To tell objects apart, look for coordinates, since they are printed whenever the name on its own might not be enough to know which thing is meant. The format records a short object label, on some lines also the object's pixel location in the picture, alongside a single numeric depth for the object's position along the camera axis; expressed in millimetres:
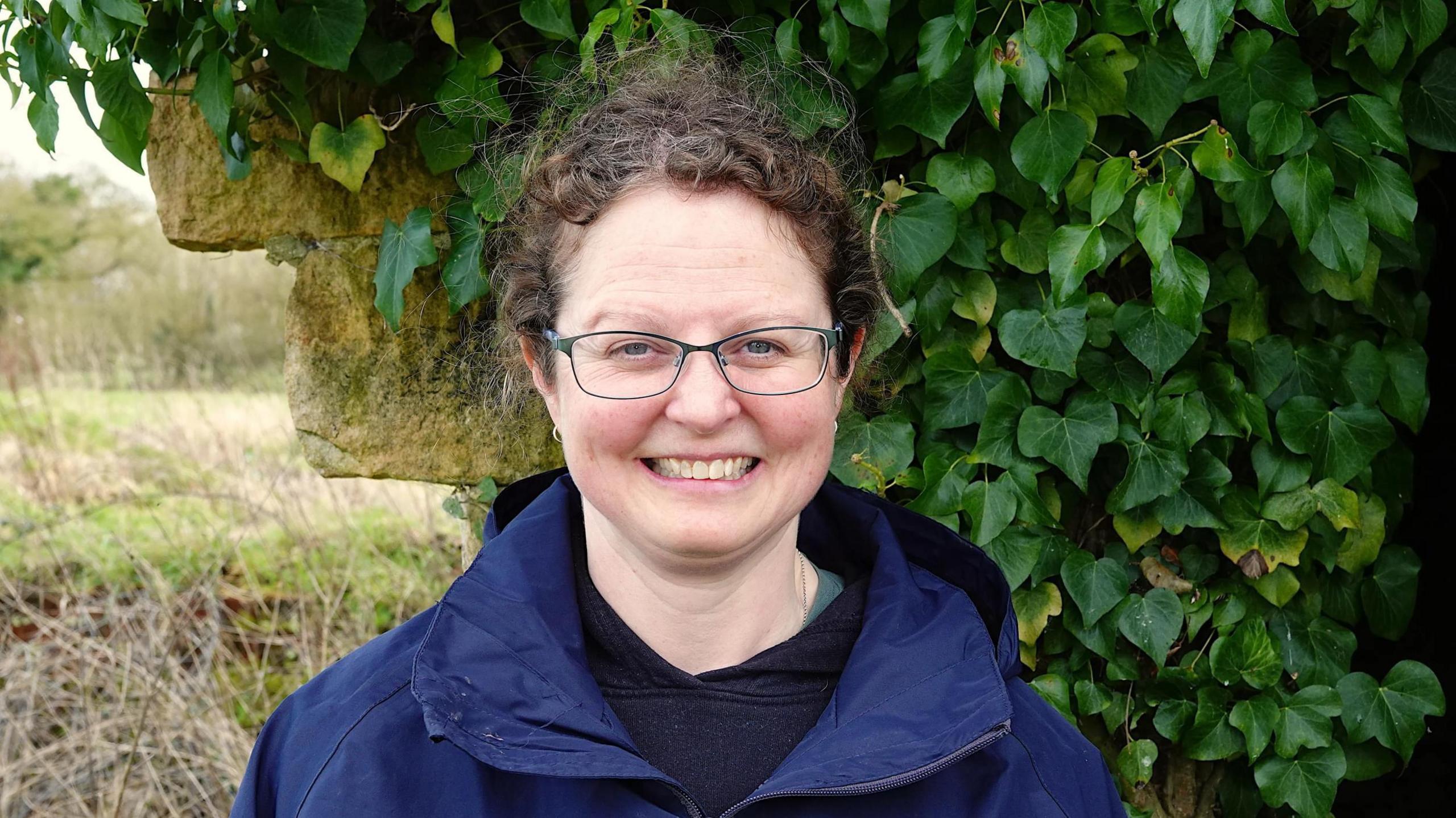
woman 1176
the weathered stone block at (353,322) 2090
